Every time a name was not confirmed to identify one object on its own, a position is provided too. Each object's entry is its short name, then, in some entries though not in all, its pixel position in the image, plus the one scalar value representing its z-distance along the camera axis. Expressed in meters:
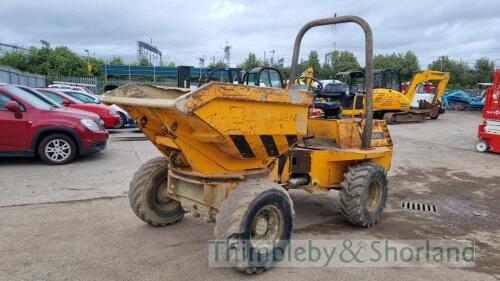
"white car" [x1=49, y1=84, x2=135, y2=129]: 15.20
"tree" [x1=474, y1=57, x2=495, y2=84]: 50.03
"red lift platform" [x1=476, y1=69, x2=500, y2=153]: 11.39
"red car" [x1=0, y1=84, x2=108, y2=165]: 8.29
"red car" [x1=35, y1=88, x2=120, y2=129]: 13.36
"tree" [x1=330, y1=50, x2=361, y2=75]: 41.42
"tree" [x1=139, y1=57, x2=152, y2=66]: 59.04
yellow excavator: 19.75
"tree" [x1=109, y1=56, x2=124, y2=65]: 55.98
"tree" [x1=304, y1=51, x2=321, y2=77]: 38.73
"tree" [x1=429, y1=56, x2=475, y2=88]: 51.59
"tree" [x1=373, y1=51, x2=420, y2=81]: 51.69
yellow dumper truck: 3.55
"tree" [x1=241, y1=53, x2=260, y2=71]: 48.41
